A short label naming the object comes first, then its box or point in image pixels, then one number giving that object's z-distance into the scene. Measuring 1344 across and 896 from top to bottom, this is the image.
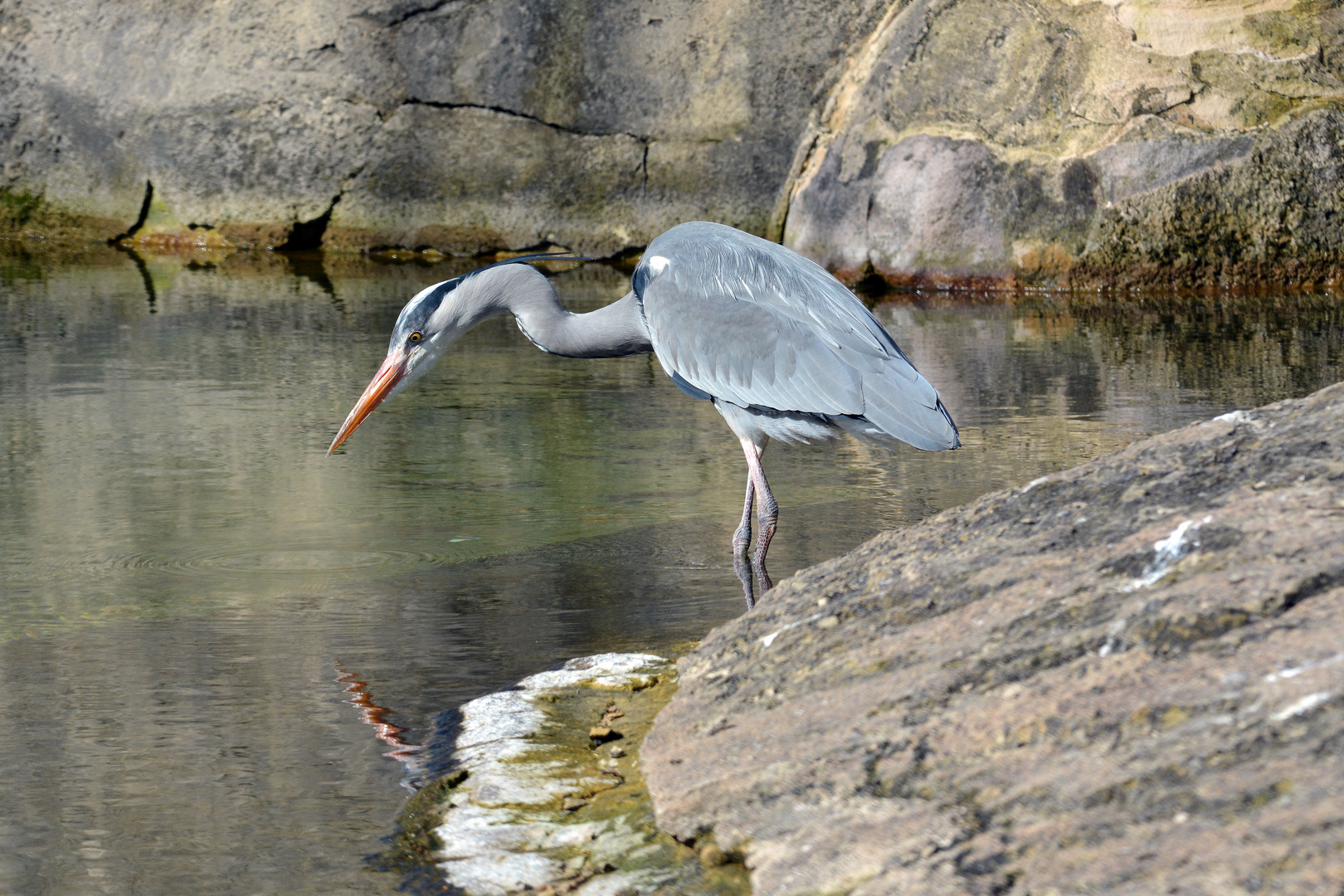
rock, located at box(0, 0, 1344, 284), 18.78
